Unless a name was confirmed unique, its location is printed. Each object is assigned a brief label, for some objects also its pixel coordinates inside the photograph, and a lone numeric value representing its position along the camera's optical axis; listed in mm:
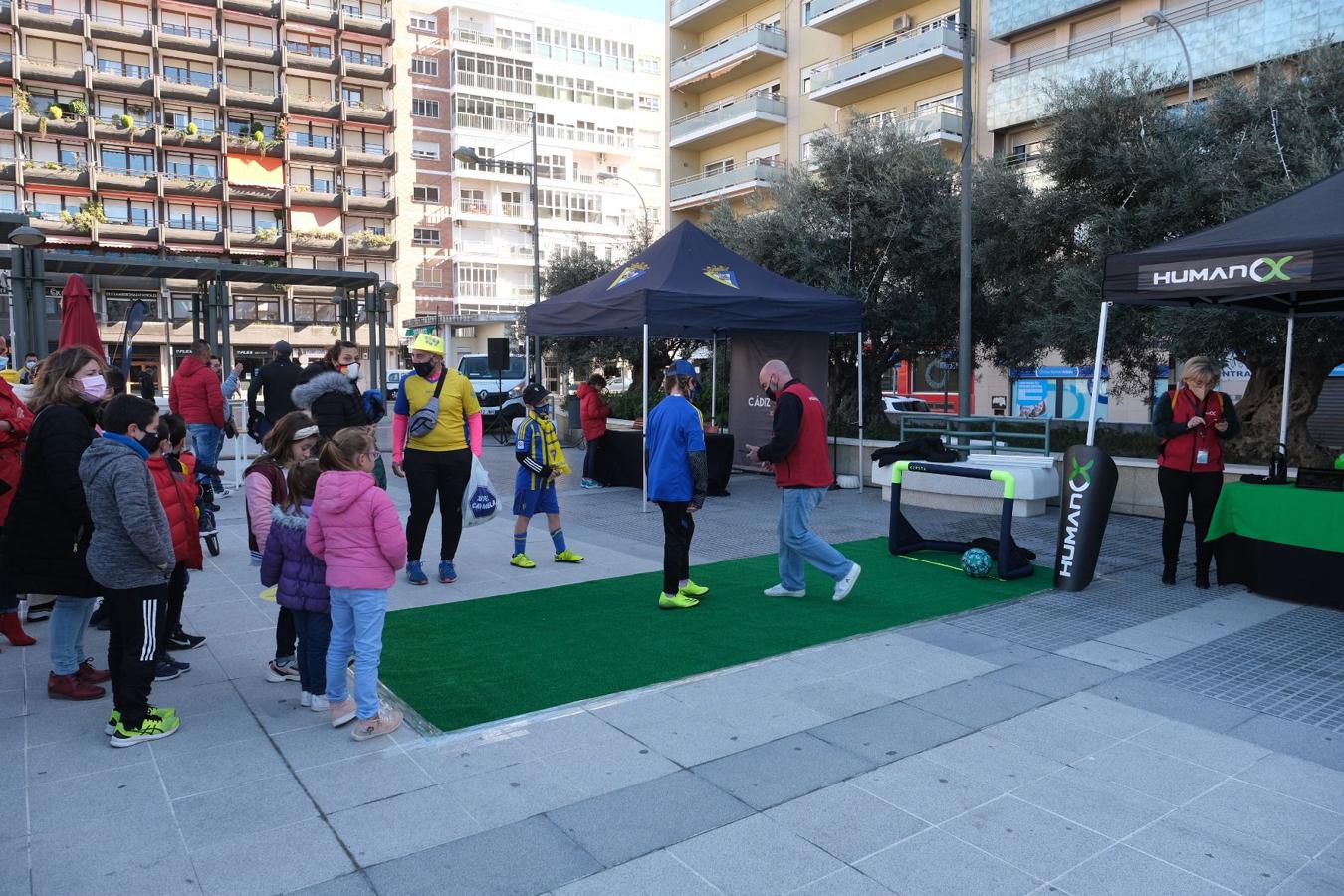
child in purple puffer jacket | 4410
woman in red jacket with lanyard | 7215
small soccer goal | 7477
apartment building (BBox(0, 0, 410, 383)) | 47750
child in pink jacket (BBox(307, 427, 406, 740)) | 4188
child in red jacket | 4867
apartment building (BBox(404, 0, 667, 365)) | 57594
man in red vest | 6301
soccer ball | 7646
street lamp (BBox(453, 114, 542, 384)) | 23138
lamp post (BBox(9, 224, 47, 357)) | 8789
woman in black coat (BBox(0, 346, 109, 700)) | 4391
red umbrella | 7906
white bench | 10789
